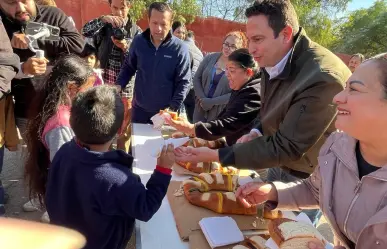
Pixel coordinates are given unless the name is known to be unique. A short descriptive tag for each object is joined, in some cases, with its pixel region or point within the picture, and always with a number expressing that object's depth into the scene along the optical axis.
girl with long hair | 1.83
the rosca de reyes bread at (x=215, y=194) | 1.72
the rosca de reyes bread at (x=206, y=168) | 2.13
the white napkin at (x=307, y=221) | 1.43
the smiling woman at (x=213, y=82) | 3.17
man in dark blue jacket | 3.38
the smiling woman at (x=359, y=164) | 1.12
